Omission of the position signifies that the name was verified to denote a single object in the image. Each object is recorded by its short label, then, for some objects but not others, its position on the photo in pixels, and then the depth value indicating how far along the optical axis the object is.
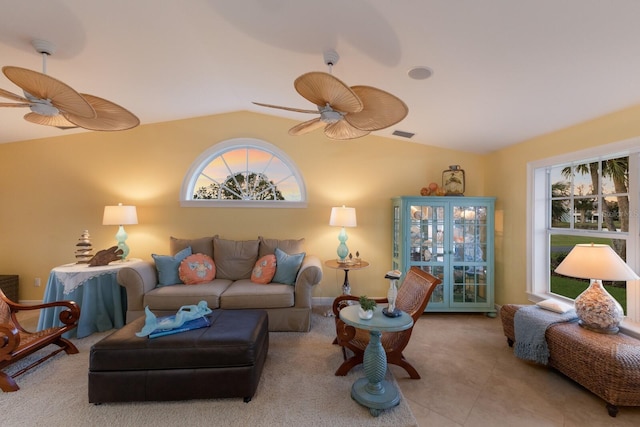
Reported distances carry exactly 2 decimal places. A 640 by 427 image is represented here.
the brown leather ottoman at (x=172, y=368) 1.96
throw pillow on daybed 2.54
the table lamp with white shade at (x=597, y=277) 2.17
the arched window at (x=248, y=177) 4.24
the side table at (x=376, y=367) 1.94
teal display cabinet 3.74
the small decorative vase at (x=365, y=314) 2.08
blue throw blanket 2.36
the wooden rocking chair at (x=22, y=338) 2.09
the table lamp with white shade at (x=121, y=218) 3.62
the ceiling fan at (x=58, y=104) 1.69
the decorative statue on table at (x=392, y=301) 2.15
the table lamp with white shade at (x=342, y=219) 3.73
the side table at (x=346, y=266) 3.57
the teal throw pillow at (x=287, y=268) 3.51
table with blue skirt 3.04
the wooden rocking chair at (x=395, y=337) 2.27
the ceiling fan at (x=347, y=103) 1.68
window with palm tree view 2.57
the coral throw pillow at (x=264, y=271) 3.50
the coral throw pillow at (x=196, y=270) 3.44
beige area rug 1.84
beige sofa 3.11
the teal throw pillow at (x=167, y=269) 3.42
